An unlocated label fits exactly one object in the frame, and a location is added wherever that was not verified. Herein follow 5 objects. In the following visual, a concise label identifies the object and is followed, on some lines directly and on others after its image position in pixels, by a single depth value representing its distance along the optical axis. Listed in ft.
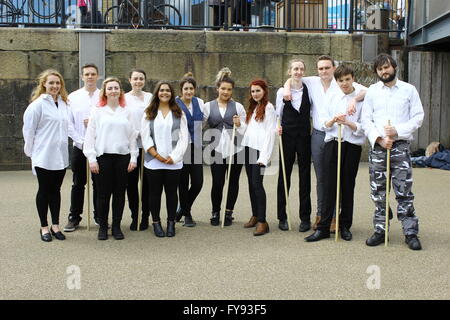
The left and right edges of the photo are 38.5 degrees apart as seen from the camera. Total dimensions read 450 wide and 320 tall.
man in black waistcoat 22.36
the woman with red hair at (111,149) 21.45
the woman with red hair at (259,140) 22.52
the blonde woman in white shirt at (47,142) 21.34
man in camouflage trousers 19.93
